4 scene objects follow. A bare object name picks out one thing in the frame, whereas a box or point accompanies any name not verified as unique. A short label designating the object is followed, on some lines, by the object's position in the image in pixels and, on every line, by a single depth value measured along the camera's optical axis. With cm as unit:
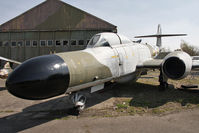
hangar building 1888
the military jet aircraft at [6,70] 919
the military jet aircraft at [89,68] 337
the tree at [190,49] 4714
